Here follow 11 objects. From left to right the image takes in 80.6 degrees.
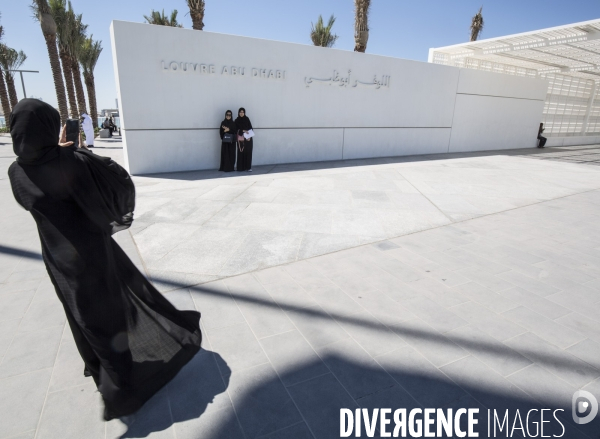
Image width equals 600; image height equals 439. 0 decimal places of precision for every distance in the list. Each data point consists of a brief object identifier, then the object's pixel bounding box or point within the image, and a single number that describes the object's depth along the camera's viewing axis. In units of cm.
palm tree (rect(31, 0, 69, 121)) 1573
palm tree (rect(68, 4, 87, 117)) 2027
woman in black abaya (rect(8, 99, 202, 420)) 176
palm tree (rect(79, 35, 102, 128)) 2558
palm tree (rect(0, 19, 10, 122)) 2157
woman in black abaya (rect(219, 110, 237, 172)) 948
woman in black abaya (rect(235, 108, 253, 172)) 965
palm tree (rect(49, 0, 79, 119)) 1838
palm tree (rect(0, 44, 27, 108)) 2552
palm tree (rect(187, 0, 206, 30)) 1577
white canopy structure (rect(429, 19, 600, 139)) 1312
